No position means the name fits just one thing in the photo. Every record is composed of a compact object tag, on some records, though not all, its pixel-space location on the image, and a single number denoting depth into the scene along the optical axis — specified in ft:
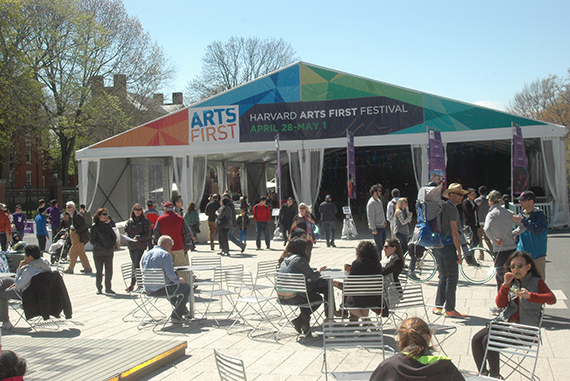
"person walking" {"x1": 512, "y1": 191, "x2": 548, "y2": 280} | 20.90
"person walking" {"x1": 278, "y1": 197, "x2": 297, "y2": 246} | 49.24
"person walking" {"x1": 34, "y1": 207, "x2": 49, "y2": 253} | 49.80
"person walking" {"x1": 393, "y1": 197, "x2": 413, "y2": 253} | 33.22
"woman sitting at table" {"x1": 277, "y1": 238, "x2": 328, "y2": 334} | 20.12
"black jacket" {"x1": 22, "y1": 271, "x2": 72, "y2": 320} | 21.50
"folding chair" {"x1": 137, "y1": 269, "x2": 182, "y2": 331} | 22.38
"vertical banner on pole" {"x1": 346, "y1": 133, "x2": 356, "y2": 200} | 57.67
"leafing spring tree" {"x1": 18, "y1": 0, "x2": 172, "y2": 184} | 96.94
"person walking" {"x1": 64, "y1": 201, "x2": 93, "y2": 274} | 36.37
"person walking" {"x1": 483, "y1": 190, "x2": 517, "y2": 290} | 23.53
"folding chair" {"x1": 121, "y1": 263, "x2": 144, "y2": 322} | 24.31
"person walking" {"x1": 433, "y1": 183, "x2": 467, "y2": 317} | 22.23
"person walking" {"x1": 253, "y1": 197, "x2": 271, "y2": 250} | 50.47
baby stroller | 43.57
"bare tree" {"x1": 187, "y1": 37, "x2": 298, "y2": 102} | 140.15
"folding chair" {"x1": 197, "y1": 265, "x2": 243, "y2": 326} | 23.48
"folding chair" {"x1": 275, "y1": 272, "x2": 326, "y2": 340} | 19.58
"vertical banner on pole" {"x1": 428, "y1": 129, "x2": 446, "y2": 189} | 49.57
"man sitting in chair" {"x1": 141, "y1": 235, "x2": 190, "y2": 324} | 22.80
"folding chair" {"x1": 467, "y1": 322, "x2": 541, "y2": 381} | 12.33
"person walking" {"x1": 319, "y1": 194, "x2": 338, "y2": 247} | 50.78
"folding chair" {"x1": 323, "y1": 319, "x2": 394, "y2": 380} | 13.51
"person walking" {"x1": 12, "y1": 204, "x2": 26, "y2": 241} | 54.60
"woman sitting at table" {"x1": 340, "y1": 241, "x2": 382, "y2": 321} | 19.80
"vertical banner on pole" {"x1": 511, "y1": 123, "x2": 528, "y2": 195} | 53.42
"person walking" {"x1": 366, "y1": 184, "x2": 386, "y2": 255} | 36.22
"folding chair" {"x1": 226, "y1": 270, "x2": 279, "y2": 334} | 21.53
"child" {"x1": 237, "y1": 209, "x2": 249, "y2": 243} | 51.01
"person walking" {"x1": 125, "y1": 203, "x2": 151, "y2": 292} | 31.42
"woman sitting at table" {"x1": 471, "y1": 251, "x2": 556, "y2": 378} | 14.99
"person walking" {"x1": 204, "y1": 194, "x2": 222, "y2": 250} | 50.83
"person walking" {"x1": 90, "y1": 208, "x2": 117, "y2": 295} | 30.17
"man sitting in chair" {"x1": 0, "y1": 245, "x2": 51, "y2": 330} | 21.77
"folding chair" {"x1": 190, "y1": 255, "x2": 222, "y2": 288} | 28.81
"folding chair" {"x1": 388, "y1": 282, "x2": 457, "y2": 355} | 18.64
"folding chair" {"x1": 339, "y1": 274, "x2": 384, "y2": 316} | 19.26
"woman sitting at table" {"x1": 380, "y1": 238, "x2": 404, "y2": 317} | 19.49
